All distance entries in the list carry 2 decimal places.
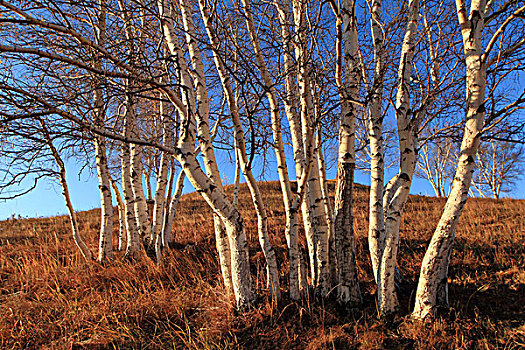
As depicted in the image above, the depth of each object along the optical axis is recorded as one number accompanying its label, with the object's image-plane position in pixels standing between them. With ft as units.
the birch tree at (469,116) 9.27
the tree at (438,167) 63.82
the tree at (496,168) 68.49
